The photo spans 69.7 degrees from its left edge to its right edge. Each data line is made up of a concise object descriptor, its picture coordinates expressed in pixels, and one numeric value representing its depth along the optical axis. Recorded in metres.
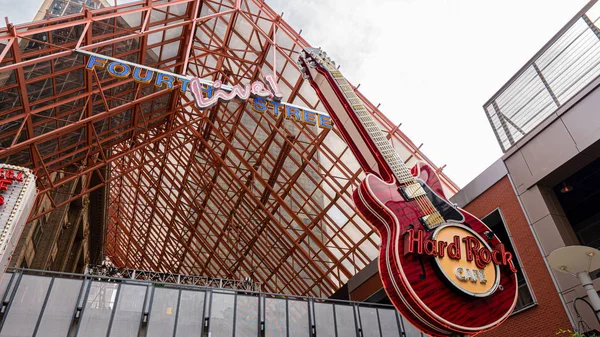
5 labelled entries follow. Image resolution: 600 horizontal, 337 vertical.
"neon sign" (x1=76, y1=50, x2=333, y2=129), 13.29
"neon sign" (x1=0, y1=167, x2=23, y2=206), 10.45
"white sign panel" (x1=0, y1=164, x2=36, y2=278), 9.79
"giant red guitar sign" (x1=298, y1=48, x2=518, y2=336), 7.70
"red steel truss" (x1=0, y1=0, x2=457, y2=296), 16.34
